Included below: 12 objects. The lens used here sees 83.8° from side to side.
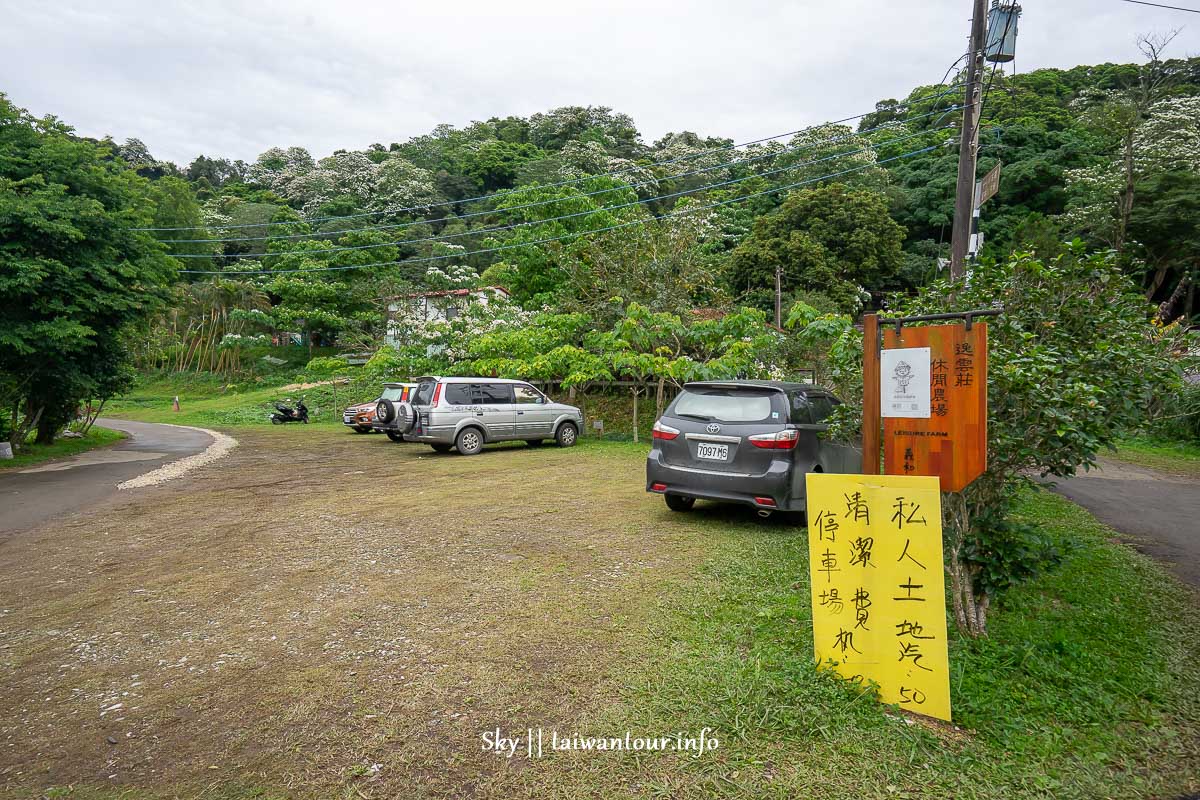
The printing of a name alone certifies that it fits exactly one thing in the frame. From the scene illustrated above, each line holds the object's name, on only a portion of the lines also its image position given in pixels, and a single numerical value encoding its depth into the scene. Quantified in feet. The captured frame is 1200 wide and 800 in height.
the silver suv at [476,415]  45.37
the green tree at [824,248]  104.32
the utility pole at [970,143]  34.19
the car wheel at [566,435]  51.37
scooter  86.69
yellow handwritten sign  10.57
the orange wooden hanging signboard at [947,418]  11.50
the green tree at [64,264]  38.47
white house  94.53
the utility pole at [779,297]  86.33
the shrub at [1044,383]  11.80
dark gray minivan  21.68
